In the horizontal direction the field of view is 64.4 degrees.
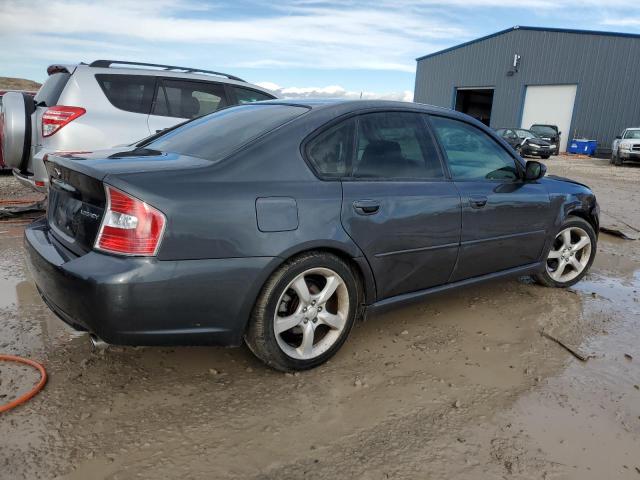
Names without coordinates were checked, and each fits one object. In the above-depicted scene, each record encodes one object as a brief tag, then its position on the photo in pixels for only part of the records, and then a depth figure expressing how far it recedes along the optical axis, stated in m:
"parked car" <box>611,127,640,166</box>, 19.92
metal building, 25.39
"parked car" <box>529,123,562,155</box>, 23.66
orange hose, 2.43
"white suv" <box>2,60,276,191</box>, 5.05
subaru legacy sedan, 2.30
